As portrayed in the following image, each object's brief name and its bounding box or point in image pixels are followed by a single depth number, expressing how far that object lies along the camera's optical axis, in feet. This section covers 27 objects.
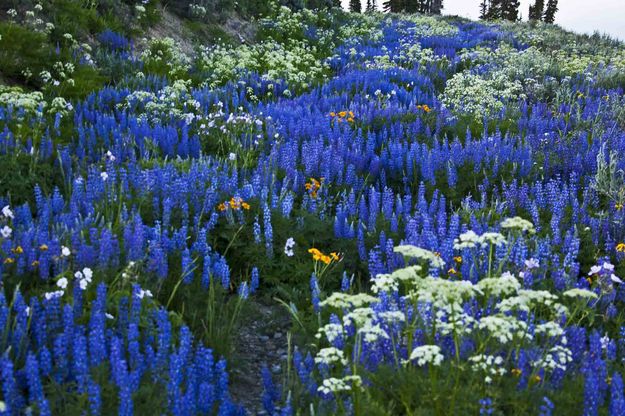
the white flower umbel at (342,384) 8.61
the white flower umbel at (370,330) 9.09
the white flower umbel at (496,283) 8.99
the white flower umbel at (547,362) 9.44
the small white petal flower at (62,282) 11.10
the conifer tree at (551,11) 207.72
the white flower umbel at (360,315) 9.04
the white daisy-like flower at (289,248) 15.35
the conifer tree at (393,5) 187.11
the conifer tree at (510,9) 196.53
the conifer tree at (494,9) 199.31
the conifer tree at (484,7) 219.00
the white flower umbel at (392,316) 9.73
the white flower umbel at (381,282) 9.27
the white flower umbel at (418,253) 9.31
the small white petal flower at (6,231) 12.55
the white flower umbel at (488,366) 9.12
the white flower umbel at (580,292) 8.96
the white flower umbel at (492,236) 9.63
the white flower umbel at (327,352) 8.81
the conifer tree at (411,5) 185.78
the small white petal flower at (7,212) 13.02
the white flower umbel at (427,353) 8.69
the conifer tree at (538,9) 208.54
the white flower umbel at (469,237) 9.56
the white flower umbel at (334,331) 9.55
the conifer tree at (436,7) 147.54
